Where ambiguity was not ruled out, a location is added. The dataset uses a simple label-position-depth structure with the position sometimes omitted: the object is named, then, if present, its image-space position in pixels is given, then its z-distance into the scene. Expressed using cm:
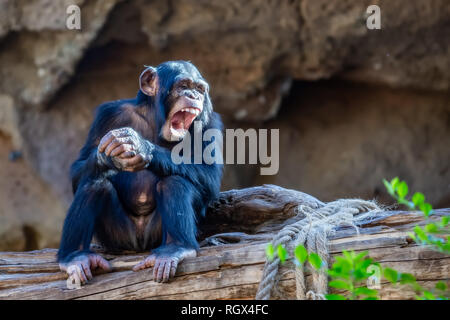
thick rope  702
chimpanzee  791
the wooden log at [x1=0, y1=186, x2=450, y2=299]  725
